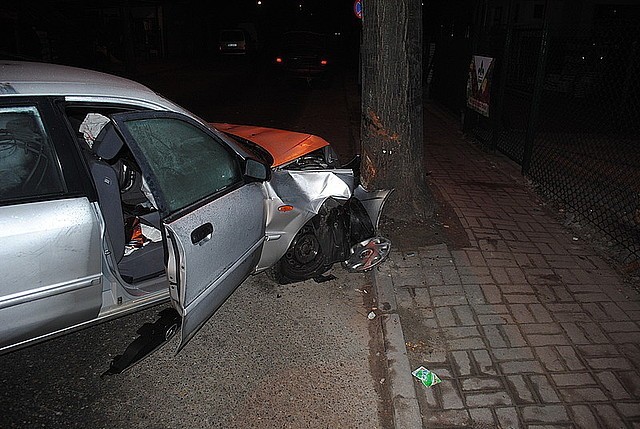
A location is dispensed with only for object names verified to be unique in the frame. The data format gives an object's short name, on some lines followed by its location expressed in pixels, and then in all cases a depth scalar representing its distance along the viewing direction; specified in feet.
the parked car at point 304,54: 63.98
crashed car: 9.02
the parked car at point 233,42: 105.81
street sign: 39.91
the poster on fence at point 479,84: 28.60
